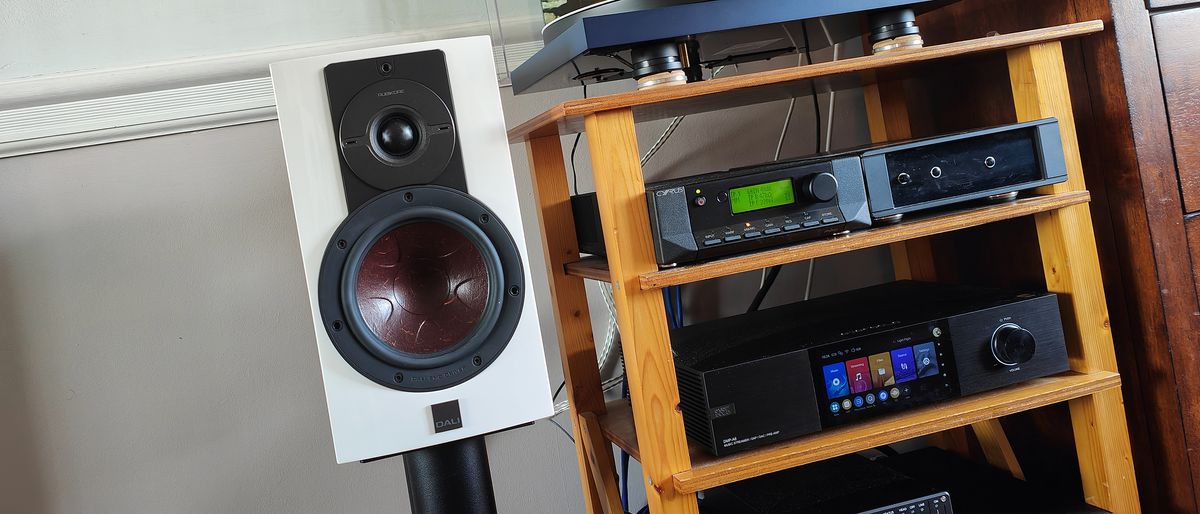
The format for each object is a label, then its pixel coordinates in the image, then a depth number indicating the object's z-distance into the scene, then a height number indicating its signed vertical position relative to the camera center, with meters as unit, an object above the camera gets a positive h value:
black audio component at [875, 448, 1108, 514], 0.93 -0.33
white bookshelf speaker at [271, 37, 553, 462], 0.85 +0.05
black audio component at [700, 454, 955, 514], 0.88 -0.29
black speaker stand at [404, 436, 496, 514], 0.91 -0.20
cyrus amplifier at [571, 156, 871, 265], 0.82 +0.02
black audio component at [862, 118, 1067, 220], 0.88 +0.03
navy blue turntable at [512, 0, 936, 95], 0.82 +0.21
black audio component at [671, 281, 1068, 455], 0.87 -0.15
